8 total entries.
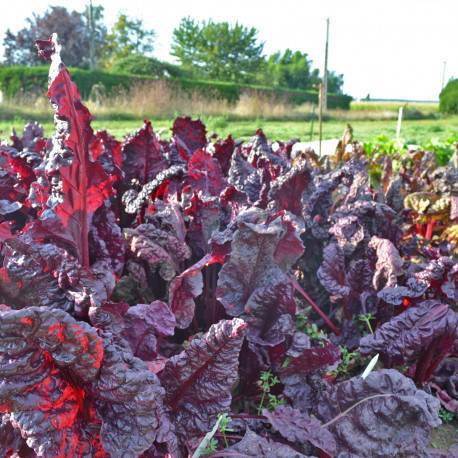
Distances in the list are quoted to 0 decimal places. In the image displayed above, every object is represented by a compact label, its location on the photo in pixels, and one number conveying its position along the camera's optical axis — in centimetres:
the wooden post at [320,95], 344
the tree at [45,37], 3494
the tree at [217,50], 4388
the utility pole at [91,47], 2706
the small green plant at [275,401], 133
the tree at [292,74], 4991
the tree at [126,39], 3934
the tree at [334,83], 5320
